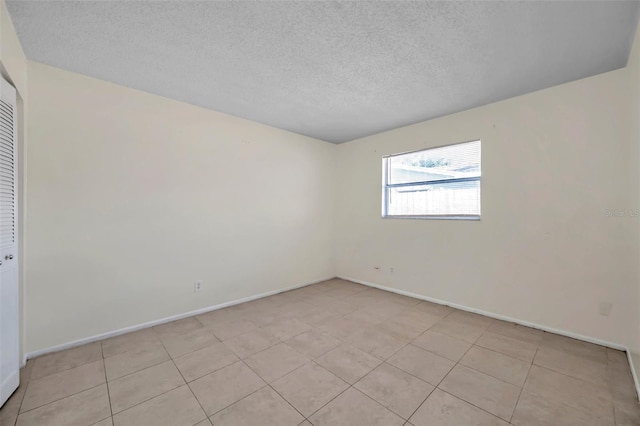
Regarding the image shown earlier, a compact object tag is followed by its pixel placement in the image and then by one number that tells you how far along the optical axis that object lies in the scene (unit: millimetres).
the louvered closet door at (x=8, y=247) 1697
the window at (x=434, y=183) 3344
